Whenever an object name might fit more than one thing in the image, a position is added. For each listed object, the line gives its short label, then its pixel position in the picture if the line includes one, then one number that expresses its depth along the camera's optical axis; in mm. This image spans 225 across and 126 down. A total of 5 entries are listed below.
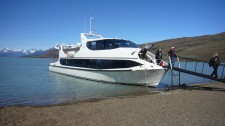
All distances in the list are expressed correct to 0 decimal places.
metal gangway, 12033
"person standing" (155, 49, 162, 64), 14570
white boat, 13713
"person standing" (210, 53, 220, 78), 12789
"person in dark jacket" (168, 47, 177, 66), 13512
